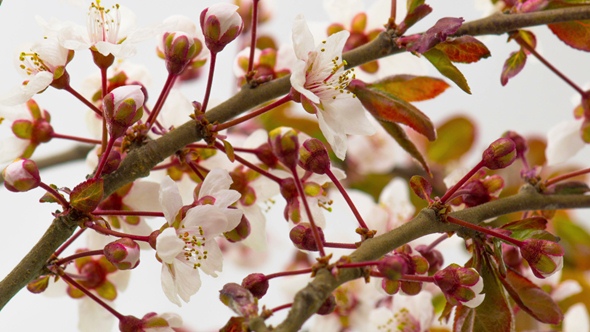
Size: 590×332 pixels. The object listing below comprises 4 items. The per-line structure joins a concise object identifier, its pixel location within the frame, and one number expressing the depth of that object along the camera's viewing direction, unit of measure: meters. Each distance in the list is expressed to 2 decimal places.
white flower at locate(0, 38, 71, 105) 0.66
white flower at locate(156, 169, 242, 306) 0.65
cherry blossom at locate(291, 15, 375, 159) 0.65
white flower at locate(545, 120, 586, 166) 0.72
